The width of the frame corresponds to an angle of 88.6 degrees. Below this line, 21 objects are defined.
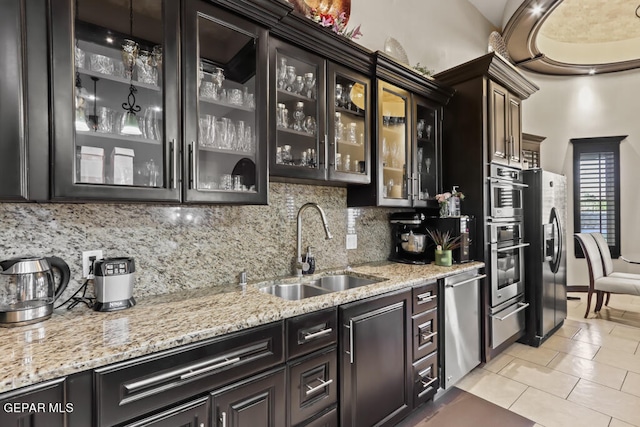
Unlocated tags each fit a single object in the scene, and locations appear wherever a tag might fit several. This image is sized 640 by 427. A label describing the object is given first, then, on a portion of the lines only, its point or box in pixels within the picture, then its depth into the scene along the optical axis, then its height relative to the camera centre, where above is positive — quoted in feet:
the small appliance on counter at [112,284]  4.45 -0.95
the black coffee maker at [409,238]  8.91 -0.75
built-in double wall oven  9.31 -1.33
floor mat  6.74 -4.39
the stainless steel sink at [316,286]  6.69 -1.60
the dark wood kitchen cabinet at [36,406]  2.70 -1.63
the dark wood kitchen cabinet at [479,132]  9.14 +2.28
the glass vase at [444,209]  9.05 +0.05
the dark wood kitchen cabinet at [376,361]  5.39 -2.67
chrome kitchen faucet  7.11 -0.92
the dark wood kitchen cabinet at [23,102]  3.42 +1.21
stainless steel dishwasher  7.56 -2.80
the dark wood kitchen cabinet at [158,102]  3.85 +1.57
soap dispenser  7.23 -1.09
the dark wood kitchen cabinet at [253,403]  3.89 -2.39
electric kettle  3.81 -0.93
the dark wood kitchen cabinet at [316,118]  6.11 +1.93
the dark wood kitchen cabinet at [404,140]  7.70 +1.87
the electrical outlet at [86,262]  4.76 -0.69
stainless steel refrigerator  10.70 -1.47
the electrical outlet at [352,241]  8.60 -0.77
